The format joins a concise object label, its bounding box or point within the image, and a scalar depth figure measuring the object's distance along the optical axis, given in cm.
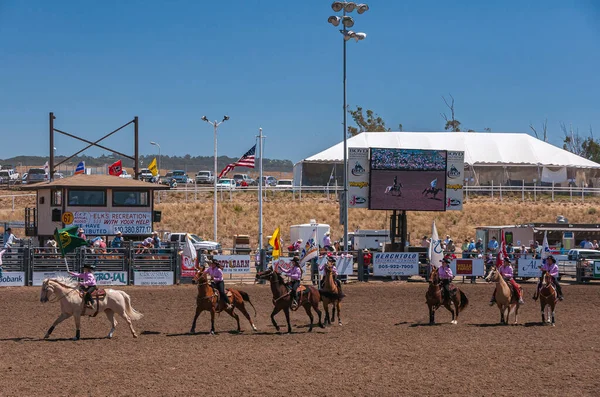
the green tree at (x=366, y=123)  10312
